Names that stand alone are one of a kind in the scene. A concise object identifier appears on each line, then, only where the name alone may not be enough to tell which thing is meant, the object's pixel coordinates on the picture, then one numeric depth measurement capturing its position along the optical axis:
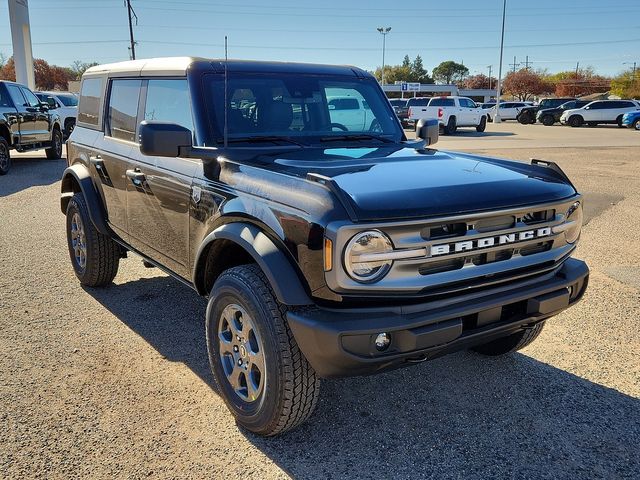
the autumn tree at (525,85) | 93.31
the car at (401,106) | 31.24
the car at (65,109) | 20.28
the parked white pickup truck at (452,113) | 30.69
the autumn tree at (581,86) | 88.69
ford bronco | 2.53
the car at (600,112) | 35.69
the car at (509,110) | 45.90
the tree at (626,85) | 67.00
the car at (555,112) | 39.84
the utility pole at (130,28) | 45.31
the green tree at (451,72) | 141.12
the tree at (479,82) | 123.50
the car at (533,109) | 42.44
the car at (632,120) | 33.38
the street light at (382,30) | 72.94
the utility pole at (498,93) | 44.78
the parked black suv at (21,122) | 13.09
